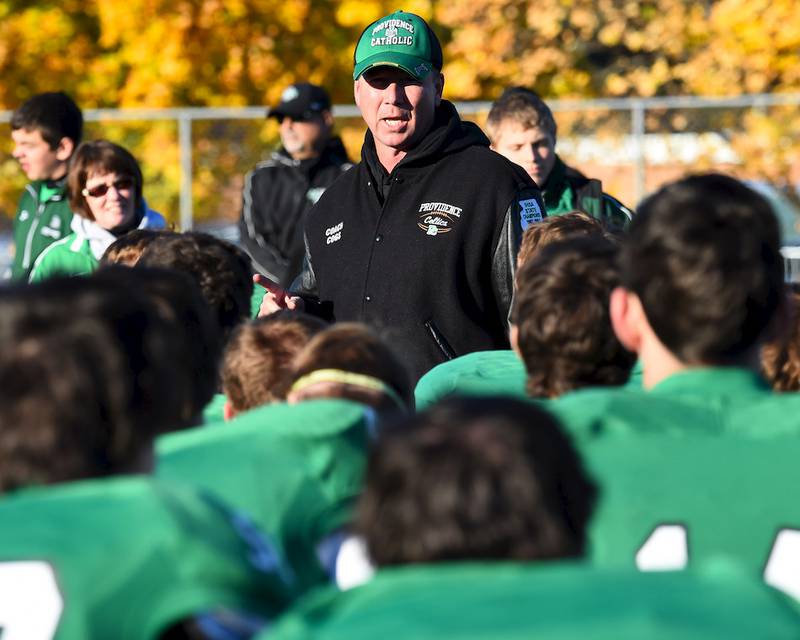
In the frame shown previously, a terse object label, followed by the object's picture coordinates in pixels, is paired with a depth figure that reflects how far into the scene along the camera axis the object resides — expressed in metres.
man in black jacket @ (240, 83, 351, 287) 18.17
